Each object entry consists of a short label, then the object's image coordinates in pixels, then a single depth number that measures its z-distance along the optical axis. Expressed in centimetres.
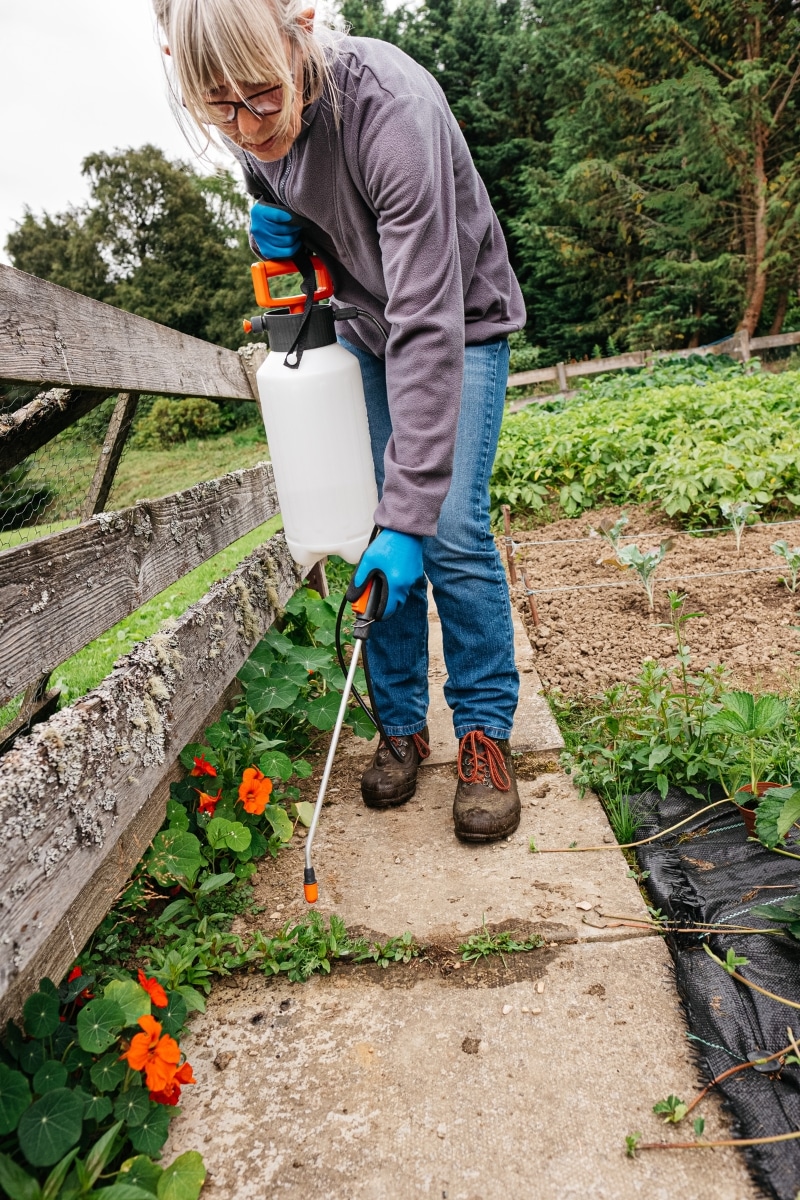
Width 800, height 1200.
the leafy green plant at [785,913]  119
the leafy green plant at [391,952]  135
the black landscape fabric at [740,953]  98
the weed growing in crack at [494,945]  133
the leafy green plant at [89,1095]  93
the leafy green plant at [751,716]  147
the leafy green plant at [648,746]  169
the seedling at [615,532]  294
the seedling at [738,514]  306
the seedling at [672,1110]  99
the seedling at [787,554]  243
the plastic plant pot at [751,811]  151
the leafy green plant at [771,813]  132
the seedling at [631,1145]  96
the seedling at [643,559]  251
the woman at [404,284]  126
